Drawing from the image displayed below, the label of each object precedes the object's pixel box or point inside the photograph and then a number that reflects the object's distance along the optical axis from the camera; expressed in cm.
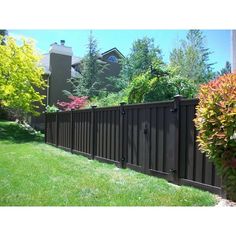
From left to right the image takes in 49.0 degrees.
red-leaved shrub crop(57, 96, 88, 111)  1268
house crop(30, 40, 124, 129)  1537
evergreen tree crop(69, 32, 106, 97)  1684
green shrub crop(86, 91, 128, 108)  1002
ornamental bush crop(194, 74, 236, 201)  264
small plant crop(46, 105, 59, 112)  1218
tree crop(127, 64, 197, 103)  703
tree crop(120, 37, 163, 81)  1820
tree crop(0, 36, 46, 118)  1189
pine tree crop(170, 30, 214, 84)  1533
